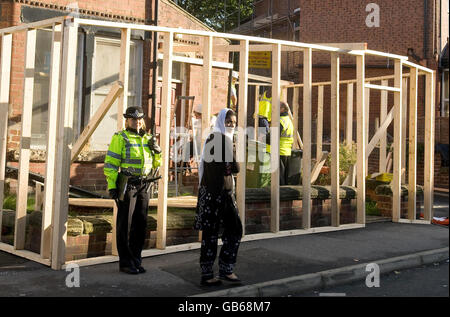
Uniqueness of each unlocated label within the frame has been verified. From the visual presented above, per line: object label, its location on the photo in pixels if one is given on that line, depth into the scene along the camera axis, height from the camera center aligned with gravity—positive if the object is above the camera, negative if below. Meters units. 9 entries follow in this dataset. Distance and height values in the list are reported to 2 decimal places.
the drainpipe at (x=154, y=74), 11.90 +2.21
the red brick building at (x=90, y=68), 10.56 +2.19
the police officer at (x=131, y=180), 6.87 -0.02
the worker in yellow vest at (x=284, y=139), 10.82 +0.82
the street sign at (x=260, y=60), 26.34 +5.67
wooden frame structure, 7.24 +0.90
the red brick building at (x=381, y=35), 22.84 +6.35
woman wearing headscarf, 6.51 -0.26
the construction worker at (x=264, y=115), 10.91 +1.33
